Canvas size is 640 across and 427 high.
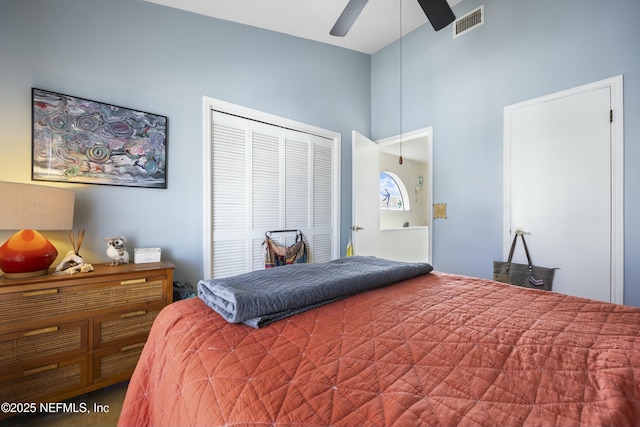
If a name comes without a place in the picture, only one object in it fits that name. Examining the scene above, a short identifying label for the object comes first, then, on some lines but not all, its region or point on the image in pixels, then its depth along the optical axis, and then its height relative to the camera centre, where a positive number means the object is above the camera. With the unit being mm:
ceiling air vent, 2652 +1915
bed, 544 -388
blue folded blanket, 942 -308
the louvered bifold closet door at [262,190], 2572 +235
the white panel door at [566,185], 2045 +227
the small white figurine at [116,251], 1884 -270
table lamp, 1429 -56
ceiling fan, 1863 +1421
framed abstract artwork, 1799 +500
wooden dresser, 1448 -678
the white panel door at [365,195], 3238 +214
